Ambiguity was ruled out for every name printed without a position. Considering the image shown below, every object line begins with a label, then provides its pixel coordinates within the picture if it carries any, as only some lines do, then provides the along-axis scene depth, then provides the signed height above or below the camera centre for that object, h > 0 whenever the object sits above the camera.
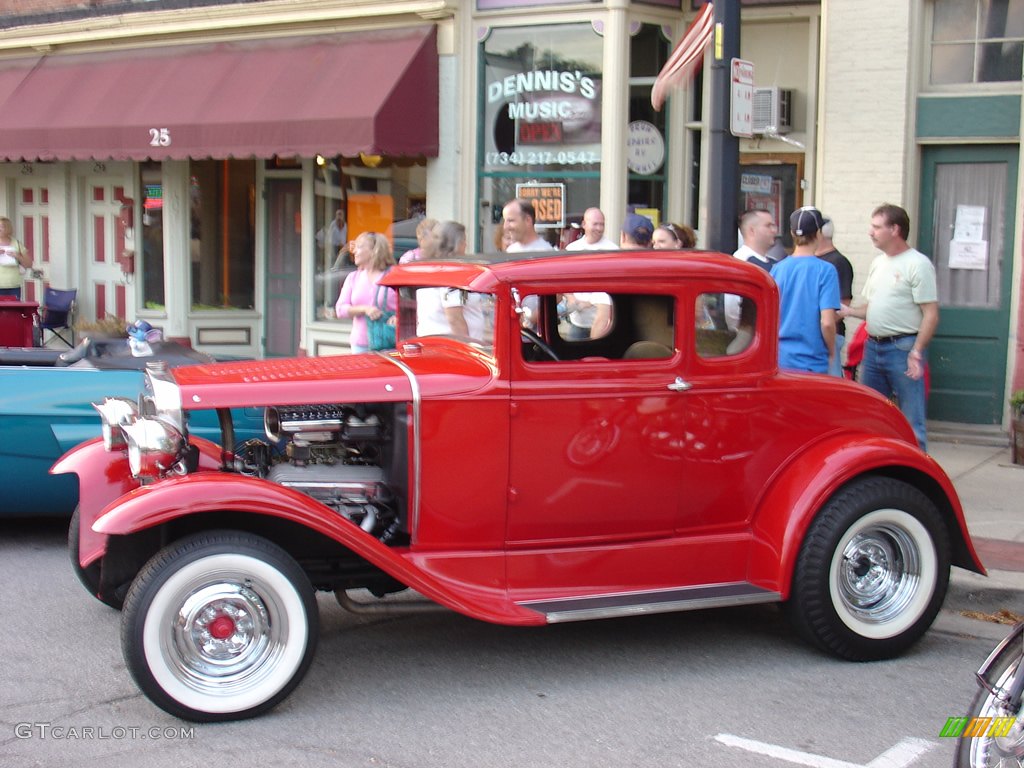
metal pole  7.54 +0.76
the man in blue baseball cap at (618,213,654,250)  8.38 +0.22
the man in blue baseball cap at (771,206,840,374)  7.16 -0.25
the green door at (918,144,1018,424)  10.08 +0.03
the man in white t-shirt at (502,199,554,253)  8.48 +0.27
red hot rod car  4.72 -0.92
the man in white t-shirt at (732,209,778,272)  7.73 +0.19
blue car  7.07 -0.95
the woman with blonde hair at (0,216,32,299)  14.76 -0.05
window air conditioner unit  11.14 +1.41
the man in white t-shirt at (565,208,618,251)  9.02 +0.26
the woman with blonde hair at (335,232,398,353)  8.73 -0.16
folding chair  15.81 -0.63
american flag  8.64 +1.48
